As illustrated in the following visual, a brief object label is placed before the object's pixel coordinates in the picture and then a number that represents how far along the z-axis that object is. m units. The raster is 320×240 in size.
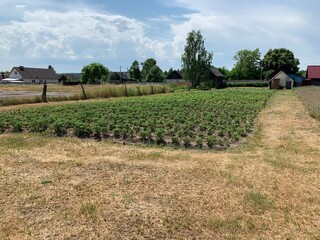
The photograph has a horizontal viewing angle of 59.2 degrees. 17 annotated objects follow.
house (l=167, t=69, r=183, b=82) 67.21
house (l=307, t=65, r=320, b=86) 54.66
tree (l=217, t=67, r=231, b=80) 76.82
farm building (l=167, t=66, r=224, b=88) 57.22
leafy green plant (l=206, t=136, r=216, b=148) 8.26
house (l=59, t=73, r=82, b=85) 85.28
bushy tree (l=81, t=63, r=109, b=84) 72.75
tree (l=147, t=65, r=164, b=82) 72.62
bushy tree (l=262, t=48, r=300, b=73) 71.75
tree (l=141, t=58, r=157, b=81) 81.75
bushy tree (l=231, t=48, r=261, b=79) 74.94
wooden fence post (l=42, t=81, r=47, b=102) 20.80
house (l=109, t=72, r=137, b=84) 79.11
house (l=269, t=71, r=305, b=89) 48.48
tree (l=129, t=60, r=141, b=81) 81.75
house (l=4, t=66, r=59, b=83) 72.75
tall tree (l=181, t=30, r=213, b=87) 52.44
